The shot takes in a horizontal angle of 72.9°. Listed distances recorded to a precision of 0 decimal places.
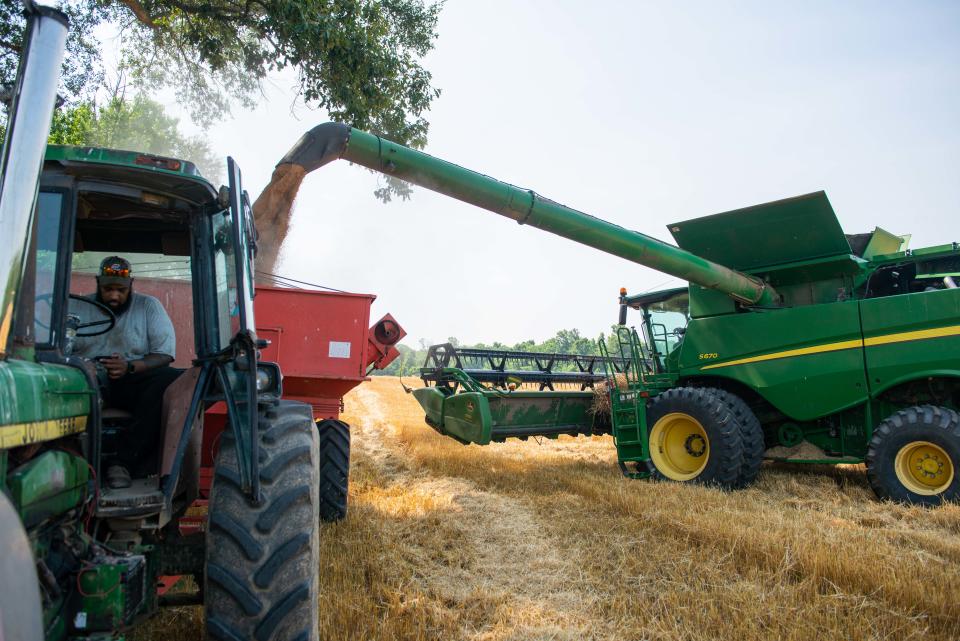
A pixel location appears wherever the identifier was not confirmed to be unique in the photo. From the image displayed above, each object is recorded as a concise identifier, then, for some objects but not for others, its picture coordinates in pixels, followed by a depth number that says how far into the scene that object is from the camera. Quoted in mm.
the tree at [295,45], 7699
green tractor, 1622
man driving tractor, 2768
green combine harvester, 5582
